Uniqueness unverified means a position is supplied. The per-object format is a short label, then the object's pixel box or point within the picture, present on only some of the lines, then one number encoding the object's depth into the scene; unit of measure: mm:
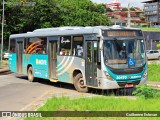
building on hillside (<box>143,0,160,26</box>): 149875
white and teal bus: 14383
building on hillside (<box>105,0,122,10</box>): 193012
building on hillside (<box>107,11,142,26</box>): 164250
